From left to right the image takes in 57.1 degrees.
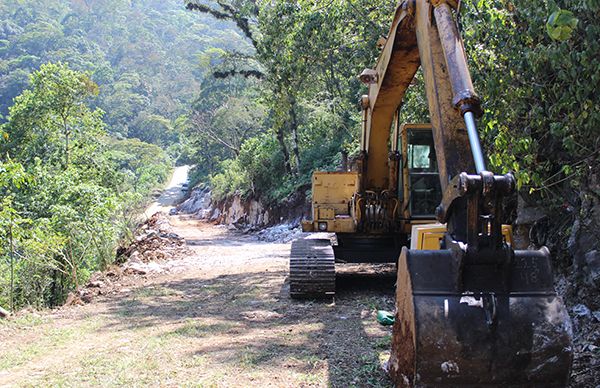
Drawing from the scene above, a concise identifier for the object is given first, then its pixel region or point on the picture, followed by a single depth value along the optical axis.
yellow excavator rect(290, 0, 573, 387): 3.15
